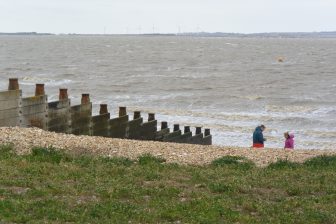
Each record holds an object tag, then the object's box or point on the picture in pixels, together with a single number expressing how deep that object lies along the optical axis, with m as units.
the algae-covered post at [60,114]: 18.29
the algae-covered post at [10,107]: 16.66
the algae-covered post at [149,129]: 23.51
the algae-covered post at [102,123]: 20.42
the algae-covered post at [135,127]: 22.46
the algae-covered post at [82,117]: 19.36
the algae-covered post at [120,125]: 21.39
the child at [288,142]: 21.20
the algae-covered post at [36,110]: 17.33
